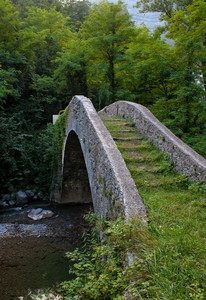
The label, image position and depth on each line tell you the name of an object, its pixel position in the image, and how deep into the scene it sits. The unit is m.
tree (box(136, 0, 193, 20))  10.61
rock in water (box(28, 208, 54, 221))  8.15
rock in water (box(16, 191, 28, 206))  9.71
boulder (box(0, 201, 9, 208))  9.35
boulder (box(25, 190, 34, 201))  10.33
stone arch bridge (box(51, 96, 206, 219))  2.91
